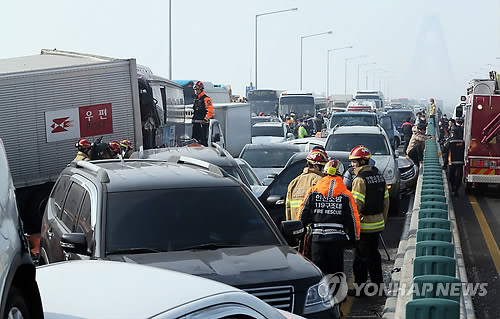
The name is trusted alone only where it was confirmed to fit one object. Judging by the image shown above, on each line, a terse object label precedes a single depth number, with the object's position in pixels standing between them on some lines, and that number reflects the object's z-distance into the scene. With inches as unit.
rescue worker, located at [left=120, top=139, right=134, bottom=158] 646.5
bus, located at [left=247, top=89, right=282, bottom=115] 2251.5
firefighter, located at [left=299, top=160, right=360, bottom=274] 374.6
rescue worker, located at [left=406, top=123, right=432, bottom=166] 1020.5
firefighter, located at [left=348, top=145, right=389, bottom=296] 420.8
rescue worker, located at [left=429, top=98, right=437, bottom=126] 2230.6
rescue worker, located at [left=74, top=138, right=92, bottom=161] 614.6
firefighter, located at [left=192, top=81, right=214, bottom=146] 907.3
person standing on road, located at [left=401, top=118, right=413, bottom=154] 1386.6
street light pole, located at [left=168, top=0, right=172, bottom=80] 1648.6
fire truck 871.7
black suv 266.1
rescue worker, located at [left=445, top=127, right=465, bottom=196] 893.2
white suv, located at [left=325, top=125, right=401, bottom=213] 738.2
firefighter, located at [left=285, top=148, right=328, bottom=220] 405.1
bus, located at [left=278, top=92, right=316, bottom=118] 2054.6
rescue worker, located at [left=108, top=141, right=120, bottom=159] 627.2
